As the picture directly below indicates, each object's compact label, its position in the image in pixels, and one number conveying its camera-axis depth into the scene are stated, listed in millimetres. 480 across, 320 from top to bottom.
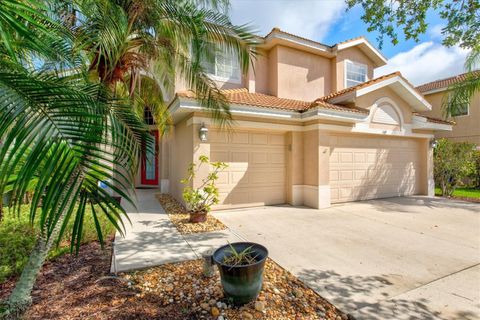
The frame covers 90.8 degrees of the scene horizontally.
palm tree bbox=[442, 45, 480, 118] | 8445
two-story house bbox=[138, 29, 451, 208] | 8875
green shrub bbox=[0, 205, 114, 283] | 4262
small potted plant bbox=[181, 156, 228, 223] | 7207
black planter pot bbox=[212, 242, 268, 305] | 3143
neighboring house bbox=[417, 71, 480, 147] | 17422
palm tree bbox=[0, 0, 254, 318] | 1927
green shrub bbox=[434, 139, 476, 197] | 12016
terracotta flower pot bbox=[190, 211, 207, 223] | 7133
